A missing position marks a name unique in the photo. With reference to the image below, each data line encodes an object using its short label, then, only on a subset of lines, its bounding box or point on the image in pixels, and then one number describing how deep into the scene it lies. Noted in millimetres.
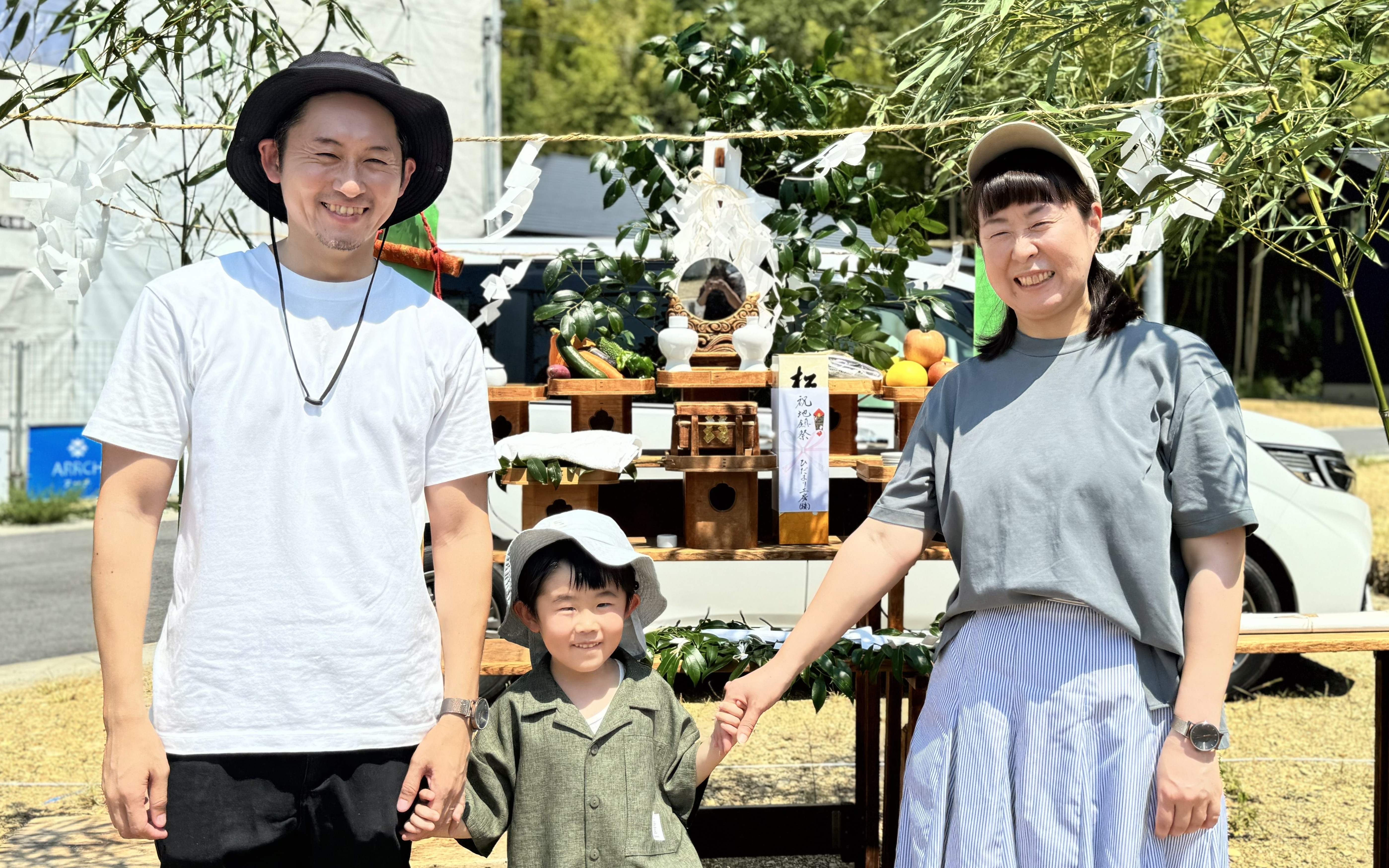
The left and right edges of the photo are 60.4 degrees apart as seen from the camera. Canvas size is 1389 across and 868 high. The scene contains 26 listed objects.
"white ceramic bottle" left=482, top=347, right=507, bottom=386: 3275
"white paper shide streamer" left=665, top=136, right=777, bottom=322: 3000
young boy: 1818
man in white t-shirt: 1485
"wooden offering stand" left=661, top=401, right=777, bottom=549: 2820
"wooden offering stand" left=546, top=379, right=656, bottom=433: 2957
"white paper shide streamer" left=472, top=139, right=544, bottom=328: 2688
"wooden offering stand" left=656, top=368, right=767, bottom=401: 2869
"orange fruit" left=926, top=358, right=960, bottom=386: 3029
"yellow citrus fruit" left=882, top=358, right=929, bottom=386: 2910
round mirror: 3111
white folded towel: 2807
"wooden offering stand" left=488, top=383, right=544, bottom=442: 3113
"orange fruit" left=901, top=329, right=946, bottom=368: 3020
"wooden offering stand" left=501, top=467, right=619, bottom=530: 2918
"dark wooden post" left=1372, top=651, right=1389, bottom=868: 2607
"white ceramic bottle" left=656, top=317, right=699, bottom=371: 2971
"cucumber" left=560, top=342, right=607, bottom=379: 3010
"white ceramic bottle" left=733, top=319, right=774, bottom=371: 2955
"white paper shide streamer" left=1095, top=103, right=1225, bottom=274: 2262
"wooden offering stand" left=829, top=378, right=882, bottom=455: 3059
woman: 1581
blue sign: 10812
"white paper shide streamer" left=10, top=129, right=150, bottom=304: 2393
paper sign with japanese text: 2750
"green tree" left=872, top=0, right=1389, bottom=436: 2410
